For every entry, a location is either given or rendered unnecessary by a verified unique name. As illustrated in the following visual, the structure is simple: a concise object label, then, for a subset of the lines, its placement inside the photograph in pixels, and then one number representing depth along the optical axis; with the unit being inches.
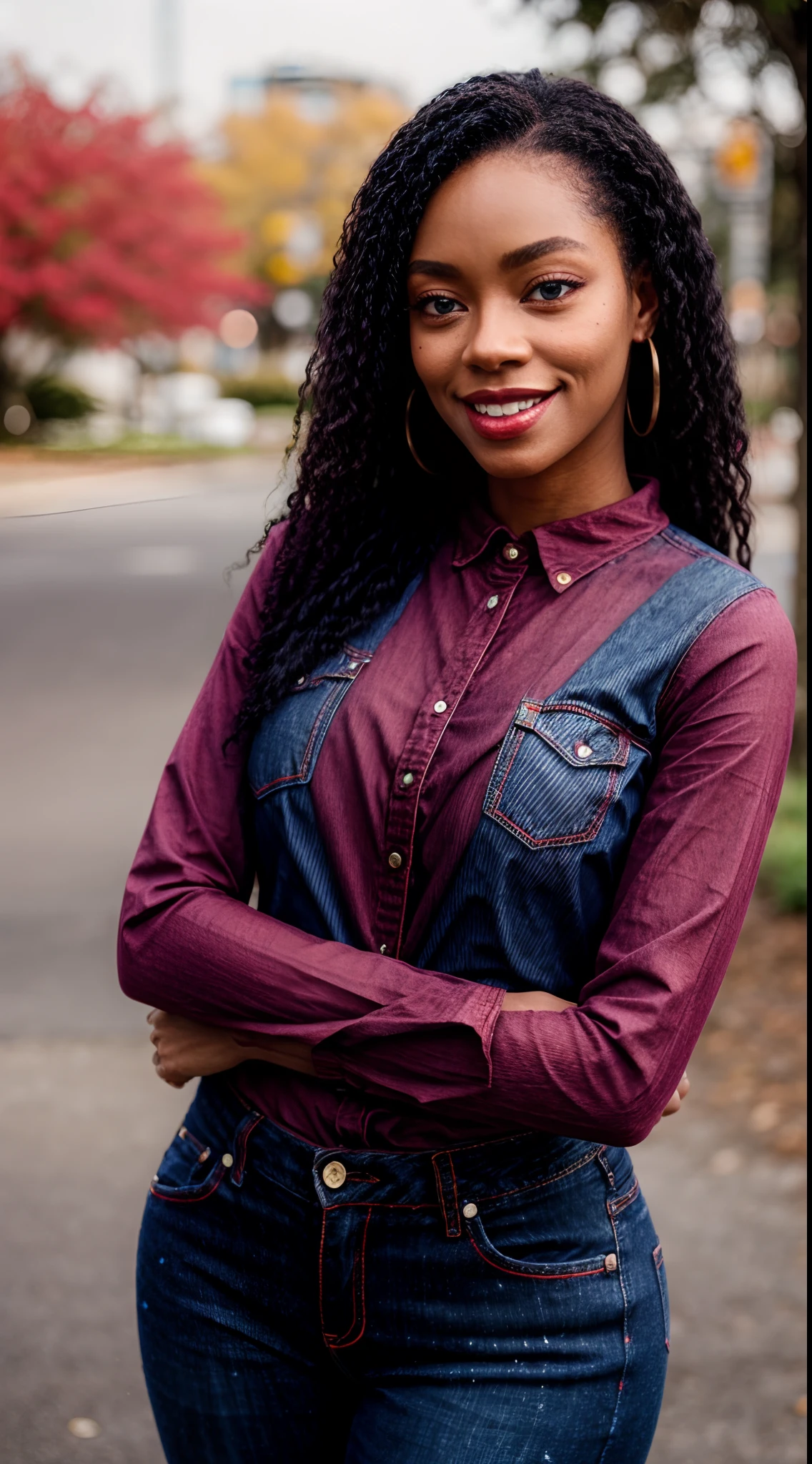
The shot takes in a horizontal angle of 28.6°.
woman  61.4
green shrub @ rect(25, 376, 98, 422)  1095.0
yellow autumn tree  1643.7
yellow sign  365.0
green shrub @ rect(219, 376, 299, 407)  1630.2
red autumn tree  939.3
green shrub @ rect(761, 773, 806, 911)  232.4
